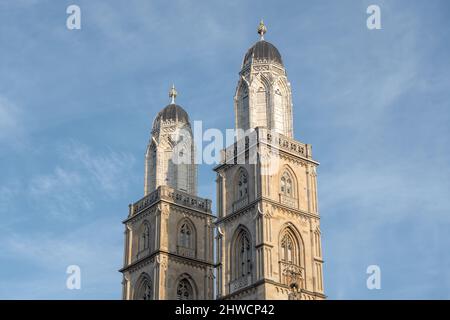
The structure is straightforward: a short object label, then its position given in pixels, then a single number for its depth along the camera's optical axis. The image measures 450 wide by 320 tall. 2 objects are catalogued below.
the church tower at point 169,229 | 80.56
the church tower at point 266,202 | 68.12
